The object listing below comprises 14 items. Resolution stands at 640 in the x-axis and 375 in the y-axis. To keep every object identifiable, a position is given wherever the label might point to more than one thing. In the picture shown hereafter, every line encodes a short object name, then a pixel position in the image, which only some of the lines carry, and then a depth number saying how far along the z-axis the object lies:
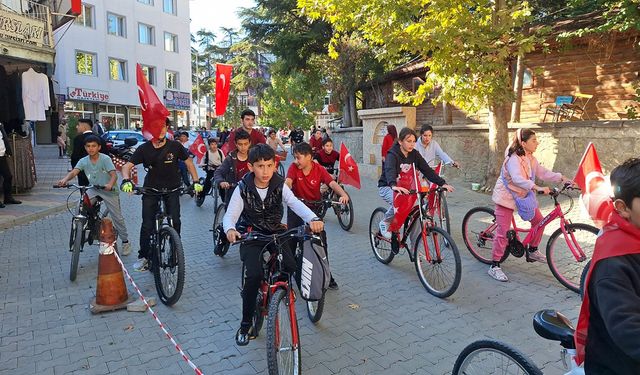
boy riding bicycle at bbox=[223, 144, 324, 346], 3.49
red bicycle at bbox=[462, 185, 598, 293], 5.00
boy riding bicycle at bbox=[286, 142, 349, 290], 5.40
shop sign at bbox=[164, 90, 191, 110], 38.16
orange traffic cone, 4.77
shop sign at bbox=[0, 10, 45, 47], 10.13
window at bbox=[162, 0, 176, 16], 38.34
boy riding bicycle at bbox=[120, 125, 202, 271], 5.52
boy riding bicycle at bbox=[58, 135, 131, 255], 6.09
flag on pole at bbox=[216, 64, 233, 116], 22.38
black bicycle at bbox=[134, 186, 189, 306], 4.85
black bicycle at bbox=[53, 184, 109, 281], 5.72
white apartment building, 30.67
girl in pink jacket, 5.24
